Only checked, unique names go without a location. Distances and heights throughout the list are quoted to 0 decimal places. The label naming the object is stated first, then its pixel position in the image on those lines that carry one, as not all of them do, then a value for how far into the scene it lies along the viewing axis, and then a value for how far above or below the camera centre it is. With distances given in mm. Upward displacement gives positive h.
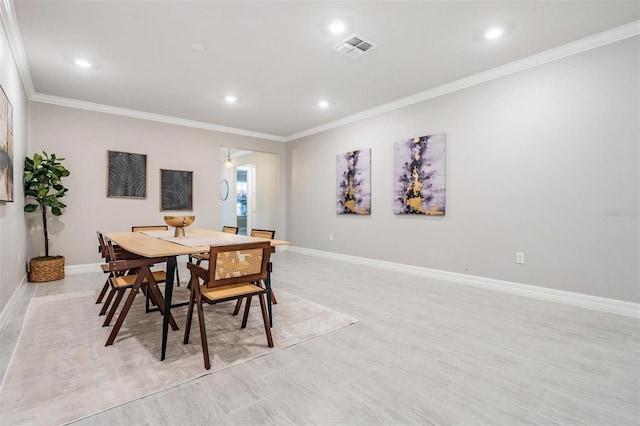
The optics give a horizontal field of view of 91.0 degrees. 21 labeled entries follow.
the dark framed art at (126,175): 5100 +545
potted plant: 4066 +156
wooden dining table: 2084 -291
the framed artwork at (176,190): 5598 +327
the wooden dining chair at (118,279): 2428 -602
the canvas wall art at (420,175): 4336 +486
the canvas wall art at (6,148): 2663 +546
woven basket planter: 4109 -828
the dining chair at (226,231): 3528 -298
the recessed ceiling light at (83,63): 3508 +1641
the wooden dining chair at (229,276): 2029 -463
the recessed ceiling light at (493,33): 2906 +1665
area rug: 1614 -985
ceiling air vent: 3062 +1646
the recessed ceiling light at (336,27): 2803 +1652
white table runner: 2539 -283
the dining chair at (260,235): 2855 -294
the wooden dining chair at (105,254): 2757 -421
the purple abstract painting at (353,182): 5391 +473
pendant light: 6117 +844
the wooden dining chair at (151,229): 3931 -274
